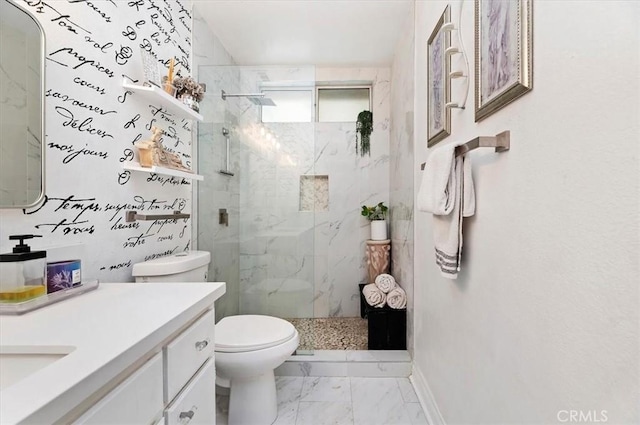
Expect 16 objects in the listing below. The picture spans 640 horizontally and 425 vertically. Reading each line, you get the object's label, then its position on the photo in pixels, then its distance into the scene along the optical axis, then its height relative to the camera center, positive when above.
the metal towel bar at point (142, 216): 1.45 -0.02
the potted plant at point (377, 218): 2.80 -0.05
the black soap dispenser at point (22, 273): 0.83 -0.18
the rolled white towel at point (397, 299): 2.17 -0.63
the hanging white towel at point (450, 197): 1.08 +0.06
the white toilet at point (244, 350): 1.46 -0.69
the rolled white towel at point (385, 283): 2.29 -0.55
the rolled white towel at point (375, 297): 2.21 -0.63
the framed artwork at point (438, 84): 1.37 +0.65
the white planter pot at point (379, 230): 2.80 -0.16
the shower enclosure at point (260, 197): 2.31 +0.12
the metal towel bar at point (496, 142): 0.89 +0.22
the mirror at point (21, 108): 0.92 +0.33
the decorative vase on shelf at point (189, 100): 1.76 +0.67
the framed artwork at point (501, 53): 0.79 +0.48
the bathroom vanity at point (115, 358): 0.47 -0.28
